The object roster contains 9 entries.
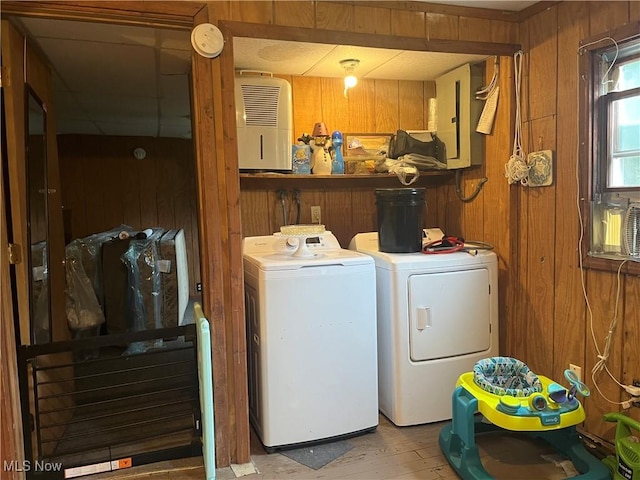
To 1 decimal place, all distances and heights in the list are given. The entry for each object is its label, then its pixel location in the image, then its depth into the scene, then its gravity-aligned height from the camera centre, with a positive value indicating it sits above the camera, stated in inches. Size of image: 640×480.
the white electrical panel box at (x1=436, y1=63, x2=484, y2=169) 109.4 +19.4
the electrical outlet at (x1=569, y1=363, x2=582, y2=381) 91.1 -33.7
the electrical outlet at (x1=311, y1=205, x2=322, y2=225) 121.2 -3.0
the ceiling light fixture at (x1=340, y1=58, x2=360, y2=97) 108.0 +31.4
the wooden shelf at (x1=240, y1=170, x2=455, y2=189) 110.7 +5.6
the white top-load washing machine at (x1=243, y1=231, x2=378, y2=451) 89.3 -27.6
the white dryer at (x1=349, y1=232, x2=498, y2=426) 97.7 -26.5
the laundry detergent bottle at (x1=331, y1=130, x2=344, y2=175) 116.0 +11.4
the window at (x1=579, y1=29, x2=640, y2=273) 80.7 +8.2
